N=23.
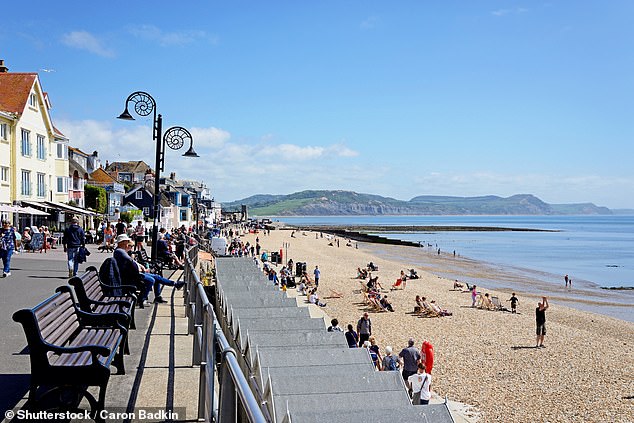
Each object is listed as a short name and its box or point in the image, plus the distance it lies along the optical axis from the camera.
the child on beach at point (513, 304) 31.56
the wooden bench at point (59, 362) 4.45
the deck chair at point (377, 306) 30.06
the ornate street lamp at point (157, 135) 14.02
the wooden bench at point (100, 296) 6.69
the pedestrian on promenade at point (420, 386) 11.61
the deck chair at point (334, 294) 35.69
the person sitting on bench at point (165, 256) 16.11
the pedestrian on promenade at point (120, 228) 24.11
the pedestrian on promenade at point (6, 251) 15.05
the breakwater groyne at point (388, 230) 134.27
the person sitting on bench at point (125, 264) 8.64
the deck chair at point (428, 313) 29.08
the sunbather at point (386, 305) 30.12
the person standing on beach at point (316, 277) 39.20
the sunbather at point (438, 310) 29.02
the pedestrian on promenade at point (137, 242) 17.73
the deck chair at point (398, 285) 40.47
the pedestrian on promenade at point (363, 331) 17.11
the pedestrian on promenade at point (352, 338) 14.09
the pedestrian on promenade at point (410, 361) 13.25
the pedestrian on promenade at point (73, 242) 14.12
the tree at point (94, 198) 57.78
